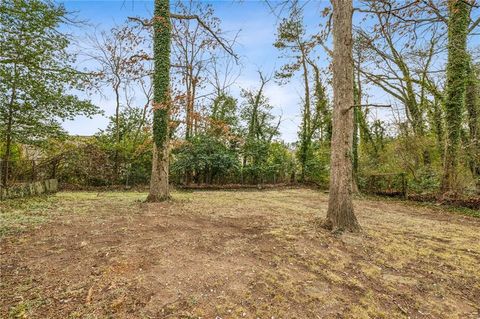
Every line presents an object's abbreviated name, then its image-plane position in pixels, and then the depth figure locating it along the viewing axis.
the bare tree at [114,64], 12.30
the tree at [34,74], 6.27
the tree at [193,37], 11.54
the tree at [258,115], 15.01
